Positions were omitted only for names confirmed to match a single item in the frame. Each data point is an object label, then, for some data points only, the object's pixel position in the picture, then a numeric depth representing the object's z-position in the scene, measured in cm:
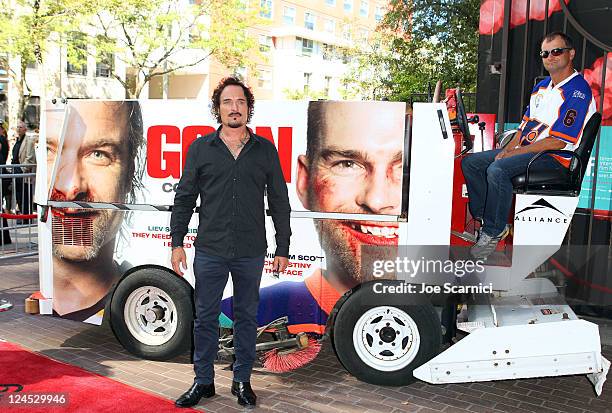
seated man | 496
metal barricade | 1023
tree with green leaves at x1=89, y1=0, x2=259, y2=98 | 2656
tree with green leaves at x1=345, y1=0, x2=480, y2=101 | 1766
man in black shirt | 454
